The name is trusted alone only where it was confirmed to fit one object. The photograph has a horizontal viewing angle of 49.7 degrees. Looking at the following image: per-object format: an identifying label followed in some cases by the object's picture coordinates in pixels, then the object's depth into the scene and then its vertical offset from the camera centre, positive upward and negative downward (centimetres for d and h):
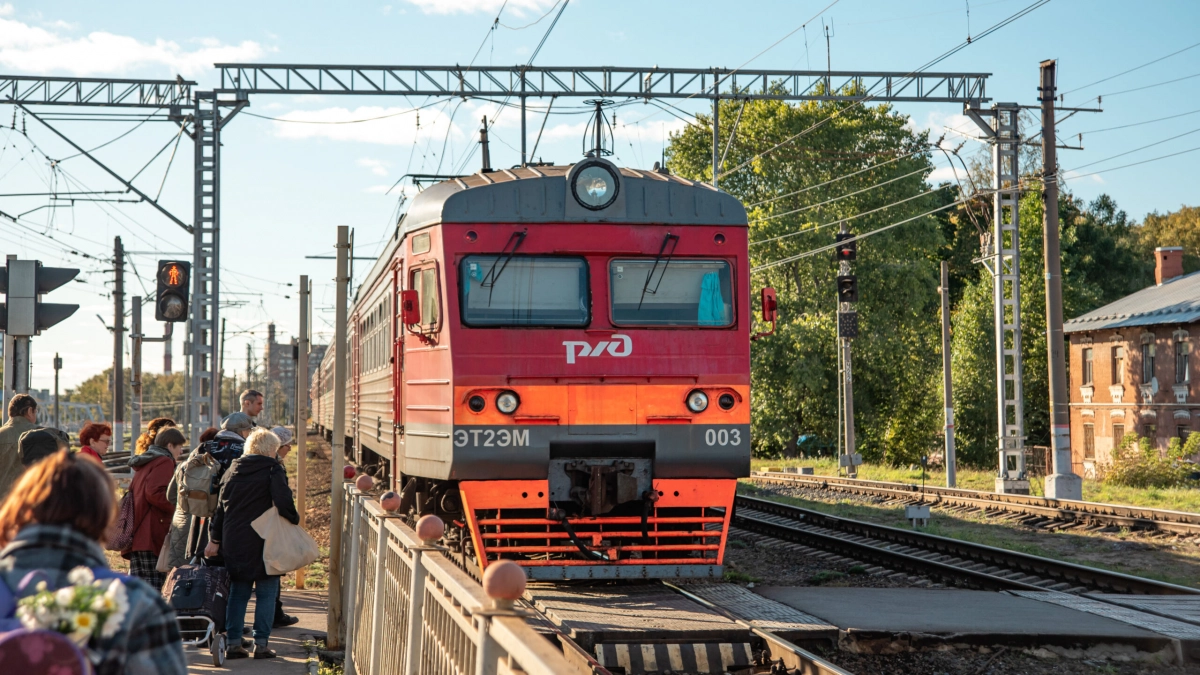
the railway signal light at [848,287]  2956 +273
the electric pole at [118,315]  3800 +297
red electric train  987 +33
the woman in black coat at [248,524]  862 -74
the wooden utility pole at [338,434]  966 -17
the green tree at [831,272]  4478 +477
